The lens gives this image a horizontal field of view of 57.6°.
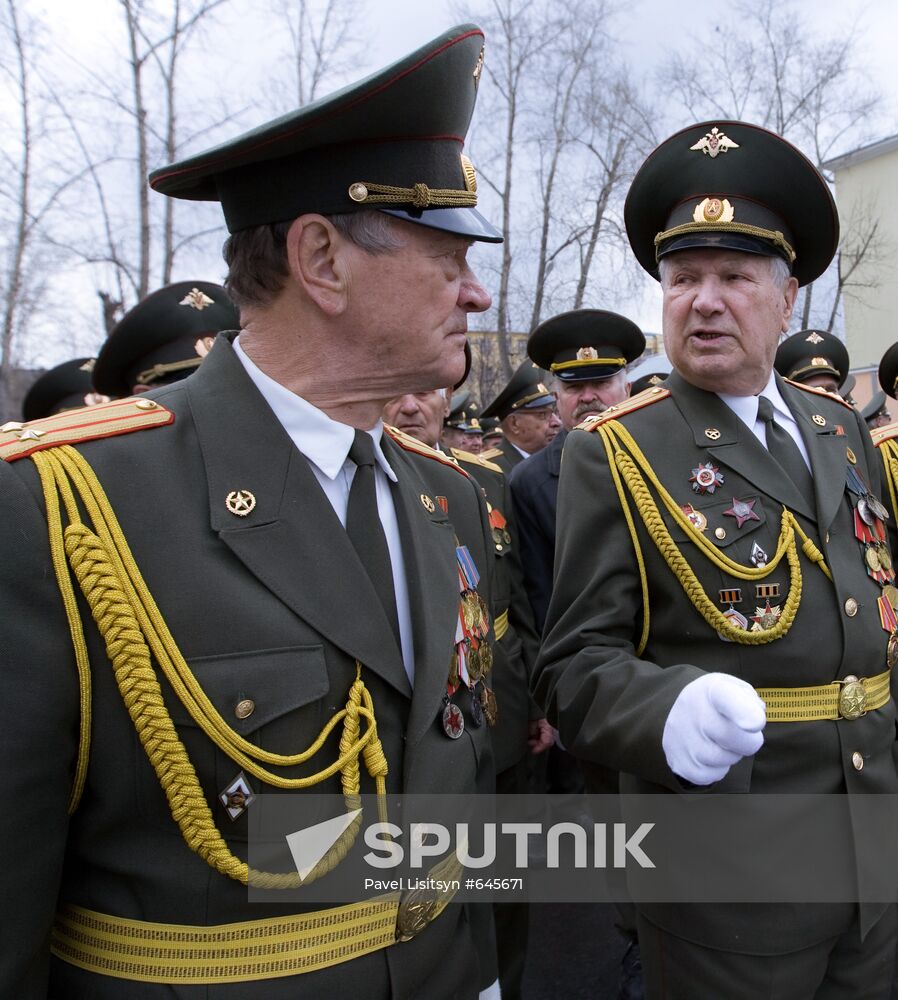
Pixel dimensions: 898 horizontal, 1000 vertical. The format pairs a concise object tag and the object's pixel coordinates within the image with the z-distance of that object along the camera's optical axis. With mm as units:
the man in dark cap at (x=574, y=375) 4711
